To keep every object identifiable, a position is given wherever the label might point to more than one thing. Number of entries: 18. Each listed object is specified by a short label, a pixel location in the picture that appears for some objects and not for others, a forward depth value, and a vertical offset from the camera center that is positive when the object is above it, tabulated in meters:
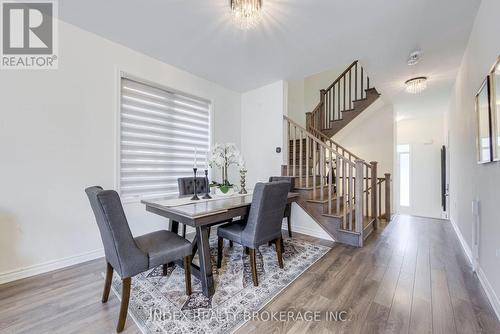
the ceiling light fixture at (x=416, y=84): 3.46 +1.43
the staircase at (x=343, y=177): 2.96 -0.14
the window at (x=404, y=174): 6.02 -0.17
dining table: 1.73 -0.41
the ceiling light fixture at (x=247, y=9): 1.79 +1.40
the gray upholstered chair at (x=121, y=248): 1.34 -0.59
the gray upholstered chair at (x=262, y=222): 1.92 -0.53
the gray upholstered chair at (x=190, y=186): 2.90 -0.25
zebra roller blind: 2.82 +0.46
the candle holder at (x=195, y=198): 2.33 -0.34
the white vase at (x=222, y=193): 2.70 -0.32
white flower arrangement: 2.50 +0.13
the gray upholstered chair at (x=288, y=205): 3.18 -0.58
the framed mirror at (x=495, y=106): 1.50 +0.47
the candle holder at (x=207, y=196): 2.47 -0.34
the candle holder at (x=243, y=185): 2.85 -0.24
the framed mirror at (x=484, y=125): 1.70 +0.38
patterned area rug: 1.45 -1.08
